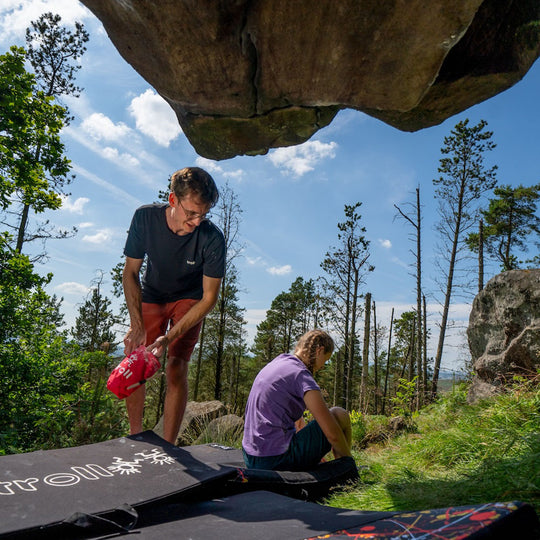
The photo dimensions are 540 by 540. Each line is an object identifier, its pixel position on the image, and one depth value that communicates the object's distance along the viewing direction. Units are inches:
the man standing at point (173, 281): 102.4
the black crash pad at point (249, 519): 46.9
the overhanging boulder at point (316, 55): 96.3
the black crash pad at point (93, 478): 53.0
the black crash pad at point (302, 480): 74.6
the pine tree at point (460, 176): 603.8
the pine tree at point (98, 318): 568.4
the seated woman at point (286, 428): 95.9
